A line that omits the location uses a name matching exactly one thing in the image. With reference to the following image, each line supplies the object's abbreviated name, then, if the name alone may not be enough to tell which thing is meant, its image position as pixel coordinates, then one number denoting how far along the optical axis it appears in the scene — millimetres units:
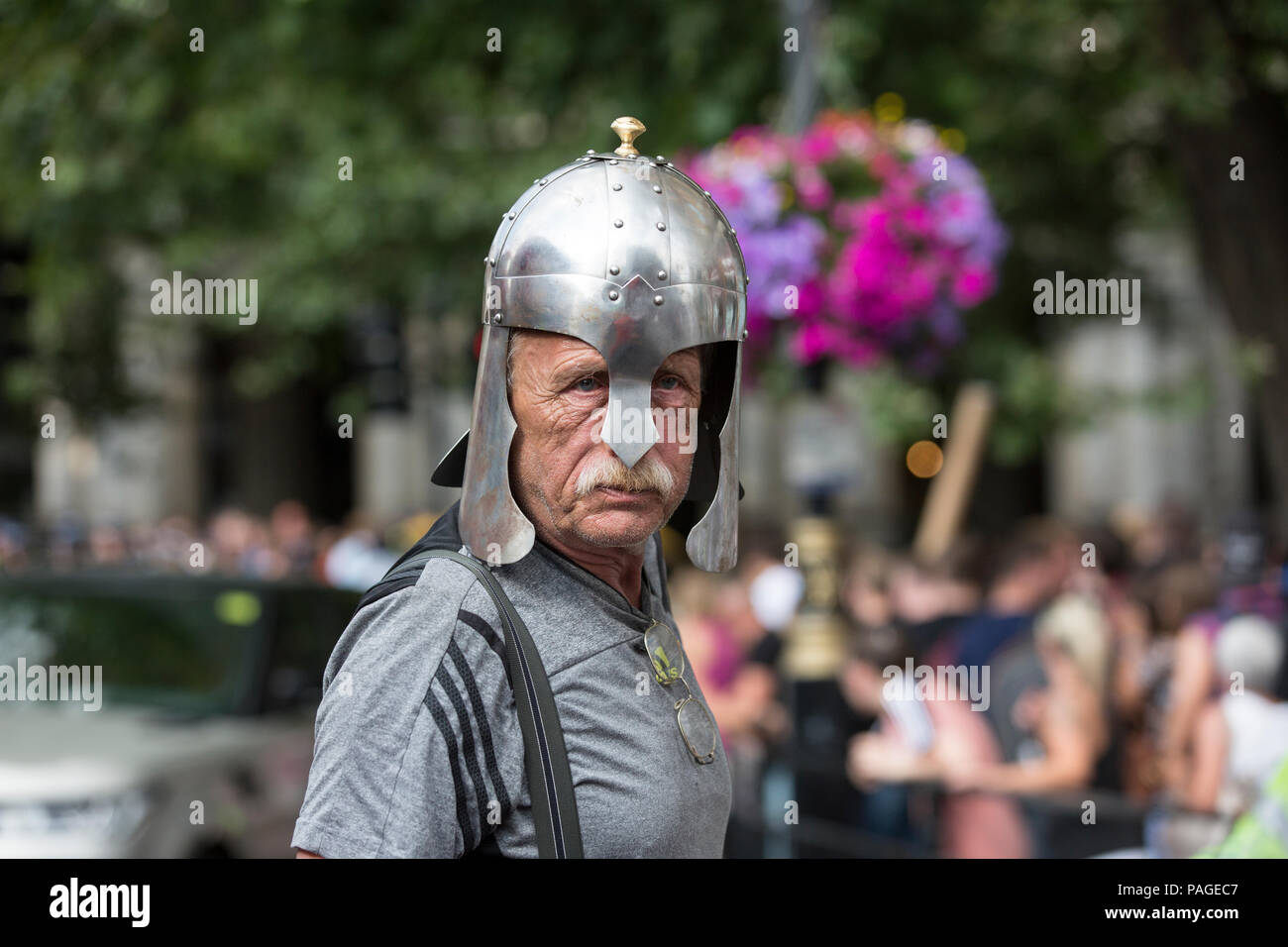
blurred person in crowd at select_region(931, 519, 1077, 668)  6430
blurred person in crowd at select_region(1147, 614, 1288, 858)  4613
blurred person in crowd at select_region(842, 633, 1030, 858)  5523
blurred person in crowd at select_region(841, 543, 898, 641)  7111
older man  1678
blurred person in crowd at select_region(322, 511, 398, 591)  11203
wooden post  9102
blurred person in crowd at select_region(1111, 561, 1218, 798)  5802
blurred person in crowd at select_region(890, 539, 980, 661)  6895
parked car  5730
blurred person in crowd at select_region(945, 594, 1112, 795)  5477
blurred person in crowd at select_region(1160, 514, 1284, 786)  5547
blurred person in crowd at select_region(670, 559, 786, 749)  7215
